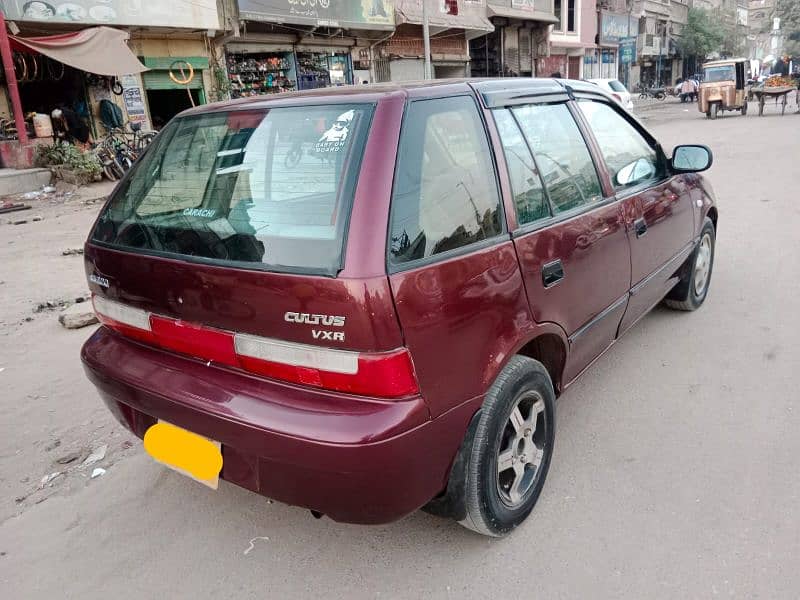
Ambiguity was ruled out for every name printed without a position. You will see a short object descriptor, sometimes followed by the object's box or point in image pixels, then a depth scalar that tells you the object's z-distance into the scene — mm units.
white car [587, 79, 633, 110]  21250
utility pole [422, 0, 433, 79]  19109
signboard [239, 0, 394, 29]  15734
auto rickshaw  22562
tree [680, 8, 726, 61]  45281
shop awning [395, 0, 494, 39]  20531
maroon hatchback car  1835
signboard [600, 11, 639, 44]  35031
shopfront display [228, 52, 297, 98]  16750
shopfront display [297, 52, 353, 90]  18656
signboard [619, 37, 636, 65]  37775
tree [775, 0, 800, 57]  45844
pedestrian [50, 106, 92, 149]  13152
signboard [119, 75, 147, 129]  14062
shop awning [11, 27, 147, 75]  11555
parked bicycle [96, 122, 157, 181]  12633
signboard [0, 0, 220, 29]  11588
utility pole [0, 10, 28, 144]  10789
